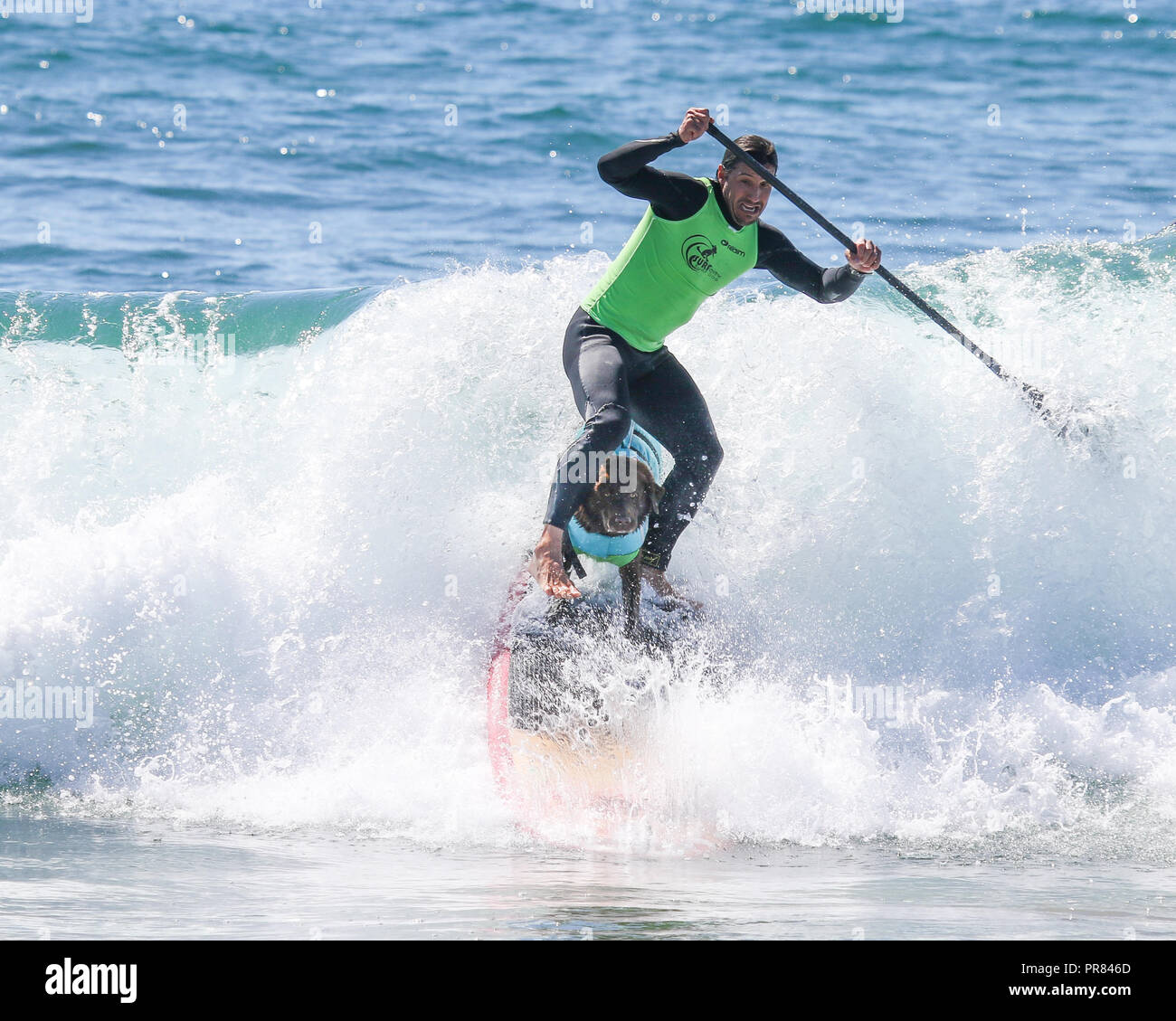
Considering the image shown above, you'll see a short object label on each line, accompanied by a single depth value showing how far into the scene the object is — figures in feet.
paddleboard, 32.22
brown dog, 33.86
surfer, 33.65
